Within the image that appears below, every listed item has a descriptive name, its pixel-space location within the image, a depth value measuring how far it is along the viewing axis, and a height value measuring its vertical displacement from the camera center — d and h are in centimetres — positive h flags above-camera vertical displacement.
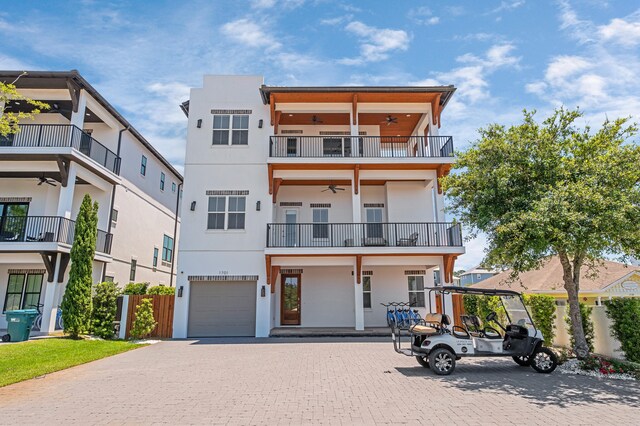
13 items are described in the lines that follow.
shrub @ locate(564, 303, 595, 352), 1054 -94
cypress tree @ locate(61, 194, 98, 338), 1362 +59
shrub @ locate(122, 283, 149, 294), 1623 +11
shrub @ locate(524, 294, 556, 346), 1214 -73
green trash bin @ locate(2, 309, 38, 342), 1294 -124
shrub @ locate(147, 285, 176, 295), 1822 +7
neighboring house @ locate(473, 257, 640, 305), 1794 +42
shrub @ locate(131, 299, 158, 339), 1434 -118
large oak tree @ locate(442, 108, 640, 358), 814 +245
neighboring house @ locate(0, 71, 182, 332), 1563 +520
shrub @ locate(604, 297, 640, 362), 915 -80
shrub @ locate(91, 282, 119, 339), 1446 -76
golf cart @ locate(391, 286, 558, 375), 846 -118
